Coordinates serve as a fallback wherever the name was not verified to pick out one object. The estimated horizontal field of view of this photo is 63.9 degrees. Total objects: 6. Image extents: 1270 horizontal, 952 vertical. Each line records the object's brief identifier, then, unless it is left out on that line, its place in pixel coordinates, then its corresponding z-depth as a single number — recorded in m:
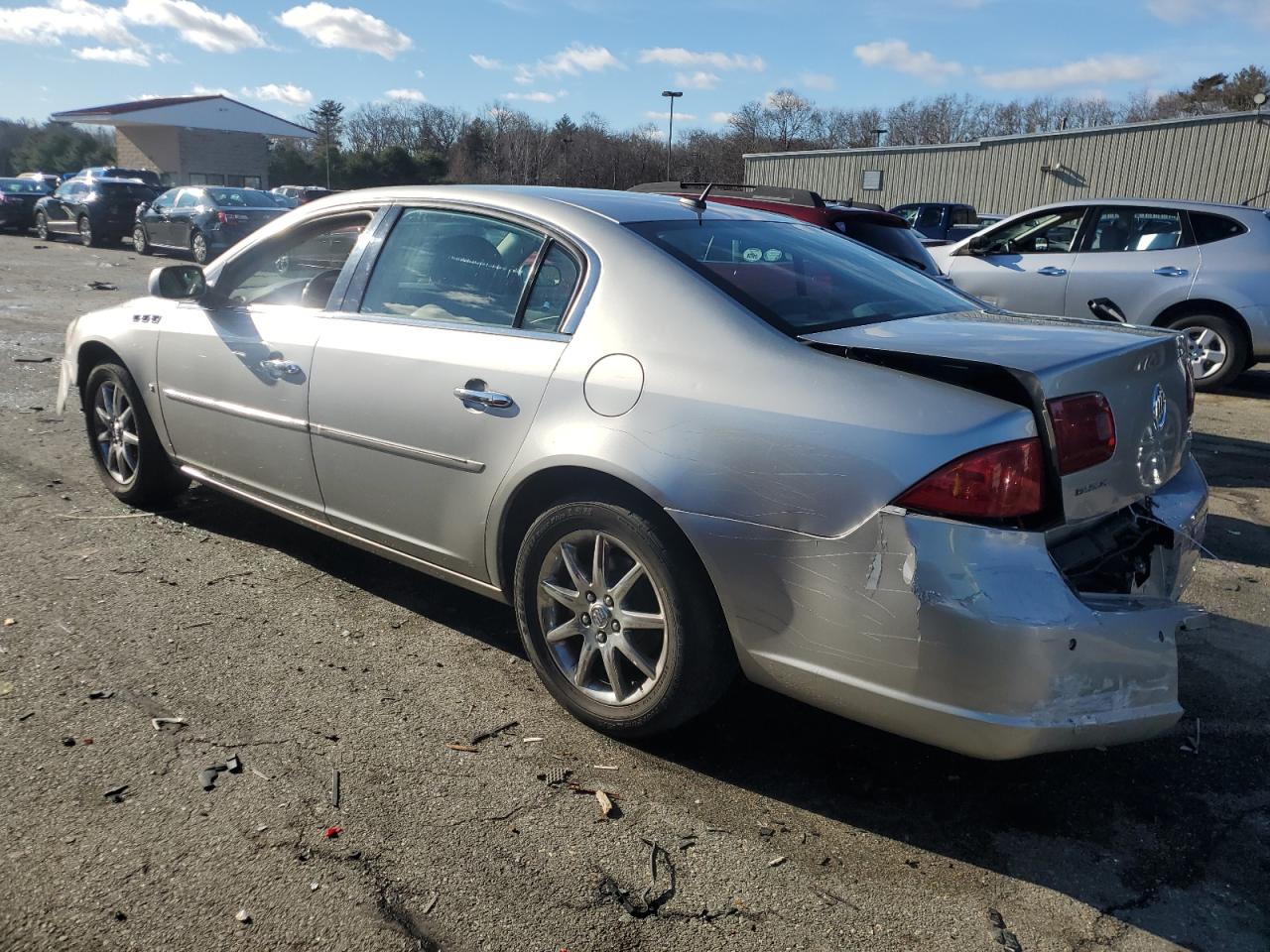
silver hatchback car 9.32
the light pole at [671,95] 55.57
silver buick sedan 2.44
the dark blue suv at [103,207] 24.42
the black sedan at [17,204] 29.64
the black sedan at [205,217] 20.36
